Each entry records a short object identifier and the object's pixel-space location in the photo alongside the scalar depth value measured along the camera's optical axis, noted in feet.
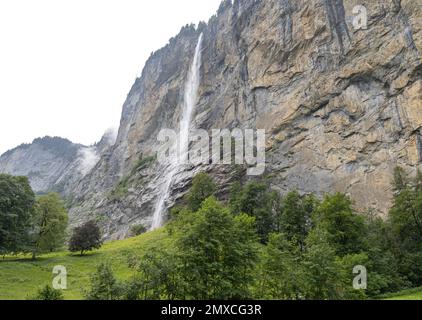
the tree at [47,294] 72.64
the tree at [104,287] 75.10
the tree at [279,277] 85.46
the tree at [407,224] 151.53
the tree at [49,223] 182.39
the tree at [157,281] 77.30
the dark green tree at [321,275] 85.46
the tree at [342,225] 133.08
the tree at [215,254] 80.23
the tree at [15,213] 161.38
